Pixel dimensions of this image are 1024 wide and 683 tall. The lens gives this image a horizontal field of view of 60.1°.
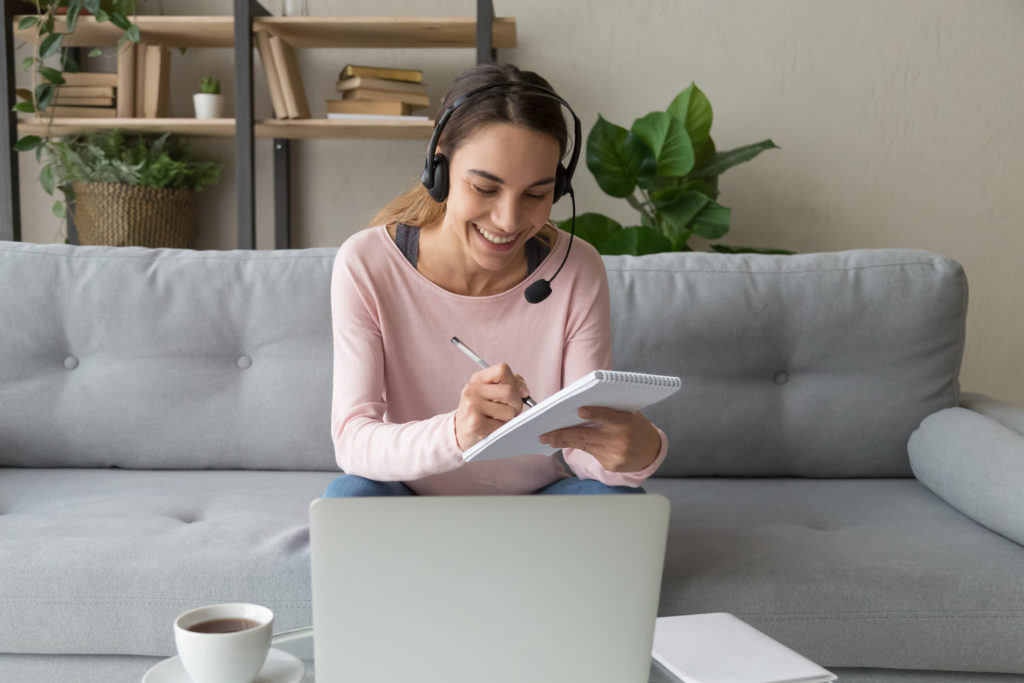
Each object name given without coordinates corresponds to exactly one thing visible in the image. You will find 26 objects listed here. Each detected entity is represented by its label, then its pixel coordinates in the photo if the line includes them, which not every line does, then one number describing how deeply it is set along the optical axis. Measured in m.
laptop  0.63
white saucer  0.70
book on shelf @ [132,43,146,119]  2.56
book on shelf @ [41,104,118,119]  2.54
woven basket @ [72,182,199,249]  2.50
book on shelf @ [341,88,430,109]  2.53
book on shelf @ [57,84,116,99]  2.54
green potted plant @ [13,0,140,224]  2.36
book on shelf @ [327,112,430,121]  2.52
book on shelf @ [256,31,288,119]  2.54
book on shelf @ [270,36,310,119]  2.53
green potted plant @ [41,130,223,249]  2.50
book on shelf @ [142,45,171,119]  2.54
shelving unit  2.43
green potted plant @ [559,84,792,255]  2.33
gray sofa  1.67
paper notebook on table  0.78
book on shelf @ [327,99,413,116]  2.52
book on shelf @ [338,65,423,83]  2.53
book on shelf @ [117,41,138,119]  2.53
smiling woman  1.09
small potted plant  2.57
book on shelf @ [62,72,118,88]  2.55
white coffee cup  0.66
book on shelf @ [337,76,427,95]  2.52
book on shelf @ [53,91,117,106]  2.55
